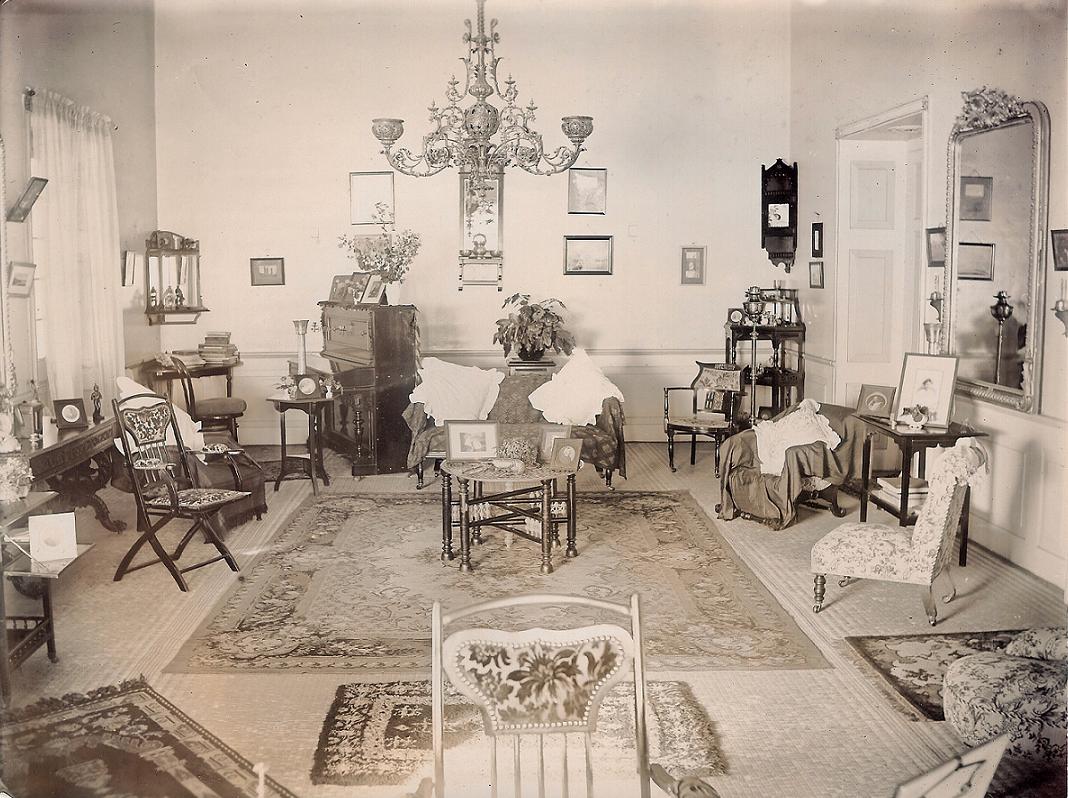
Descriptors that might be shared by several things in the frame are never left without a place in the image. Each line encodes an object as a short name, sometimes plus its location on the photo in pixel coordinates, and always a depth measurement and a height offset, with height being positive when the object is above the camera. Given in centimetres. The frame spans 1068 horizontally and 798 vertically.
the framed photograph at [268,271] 800 +34
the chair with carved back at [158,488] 553 -104
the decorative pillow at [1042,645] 371 -130
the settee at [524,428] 762 -92
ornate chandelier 560 +104
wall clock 895 +92
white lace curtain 579 +44
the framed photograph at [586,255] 920 +53
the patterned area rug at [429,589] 457 -155
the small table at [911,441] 575 -78
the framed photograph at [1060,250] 512 +32
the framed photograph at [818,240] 852 +62
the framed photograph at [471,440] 591 -78
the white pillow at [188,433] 668 -83
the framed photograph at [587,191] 921 +114
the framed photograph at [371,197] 845 +101
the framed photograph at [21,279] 534 +19
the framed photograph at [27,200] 507 +61
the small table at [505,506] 568 -119
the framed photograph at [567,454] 581 -85
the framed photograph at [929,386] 593 -47
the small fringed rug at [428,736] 356 -164
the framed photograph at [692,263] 930 +46
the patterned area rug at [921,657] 407 -159
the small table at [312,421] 755 -86
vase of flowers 840 +55
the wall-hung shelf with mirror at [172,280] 739 +26
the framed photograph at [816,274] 855 +32
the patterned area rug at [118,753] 345 -164
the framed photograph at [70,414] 562 -58
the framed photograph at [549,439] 595 -79
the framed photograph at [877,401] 635 -60
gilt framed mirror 541 +38
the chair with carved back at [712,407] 830 -88
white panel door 804 +35
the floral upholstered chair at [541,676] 262 -99
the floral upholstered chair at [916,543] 462 -116
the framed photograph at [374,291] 829 +18
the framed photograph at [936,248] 645 +42
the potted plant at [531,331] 864 -17
